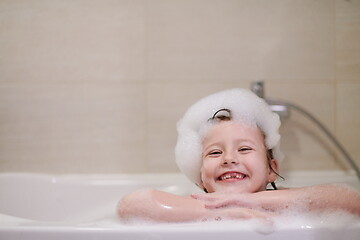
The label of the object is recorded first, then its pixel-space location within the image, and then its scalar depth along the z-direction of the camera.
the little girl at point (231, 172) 0.71
